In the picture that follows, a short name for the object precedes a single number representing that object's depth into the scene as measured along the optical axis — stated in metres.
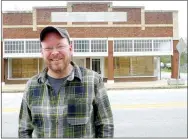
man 2.40
